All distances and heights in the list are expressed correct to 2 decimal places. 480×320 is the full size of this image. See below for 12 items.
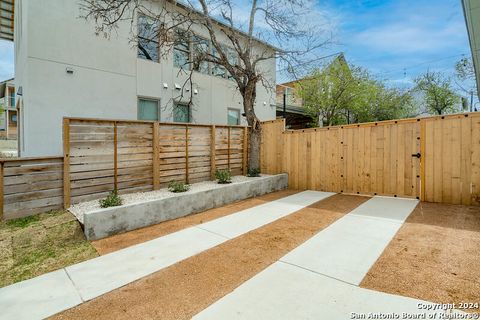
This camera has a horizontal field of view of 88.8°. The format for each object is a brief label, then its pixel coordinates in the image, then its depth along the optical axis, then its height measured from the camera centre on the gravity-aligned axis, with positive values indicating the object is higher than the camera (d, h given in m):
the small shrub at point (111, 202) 4.17 -0.73
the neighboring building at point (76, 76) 6.23 +2.48
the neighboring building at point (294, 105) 14.51 +3.40
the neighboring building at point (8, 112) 24.57 +5.04
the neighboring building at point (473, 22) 3.81 +2.38
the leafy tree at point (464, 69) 14.57 +5.49
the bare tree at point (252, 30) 7.28 +4.10
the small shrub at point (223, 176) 6.39 -0.44
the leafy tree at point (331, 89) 14.31 +4.17
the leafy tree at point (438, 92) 16.58 +4.53
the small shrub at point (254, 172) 7.46 -0.40
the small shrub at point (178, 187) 5.38 -0.62
